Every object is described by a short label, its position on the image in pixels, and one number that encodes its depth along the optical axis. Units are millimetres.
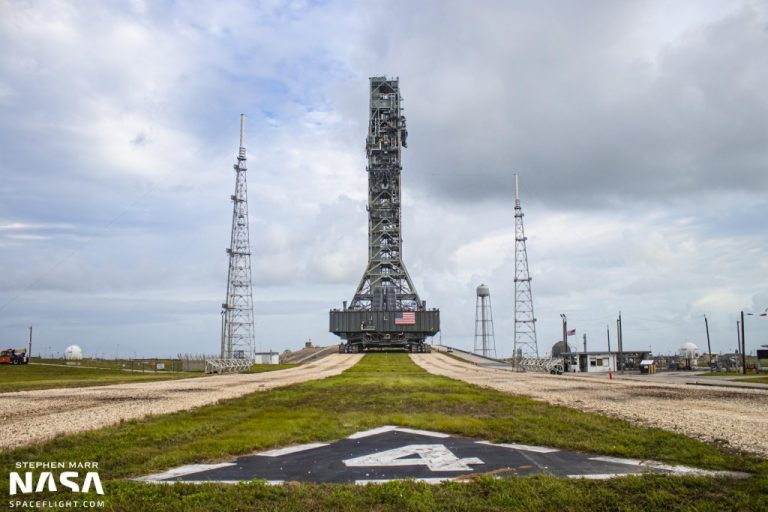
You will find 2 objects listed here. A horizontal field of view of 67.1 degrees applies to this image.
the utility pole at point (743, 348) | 60038
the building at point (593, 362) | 70312
